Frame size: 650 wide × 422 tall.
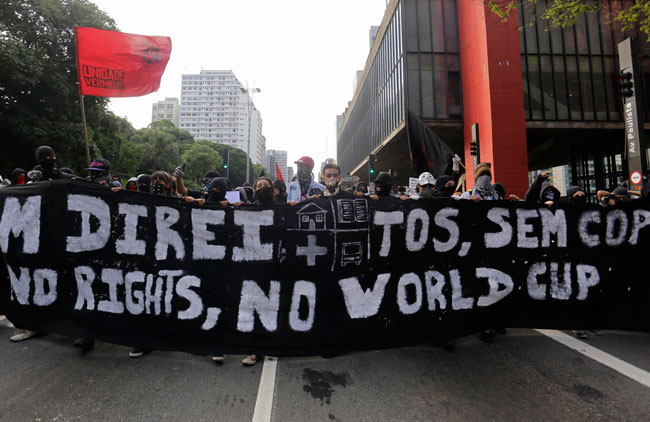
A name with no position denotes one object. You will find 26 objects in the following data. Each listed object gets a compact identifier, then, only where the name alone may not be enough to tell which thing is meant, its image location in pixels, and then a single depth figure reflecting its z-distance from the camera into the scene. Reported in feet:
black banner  9.83
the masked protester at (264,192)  12.79
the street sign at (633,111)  27.91
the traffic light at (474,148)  43.24
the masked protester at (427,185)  16.21
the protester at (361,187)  25.08
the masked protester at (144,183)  17.13
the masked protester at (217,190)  13.29
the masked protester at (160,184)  14.28
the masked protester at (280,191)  21.34
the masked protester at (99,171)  14.24
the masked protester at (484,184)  14.55
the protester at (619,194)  16.59
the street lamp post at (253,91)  116.78
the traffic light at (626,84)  28.60
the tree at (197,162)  158.07
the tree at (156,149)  126.82
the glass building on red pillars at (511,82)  50.19
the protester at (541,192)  13.83
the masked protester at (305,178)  19.24
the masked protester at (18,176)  20.66
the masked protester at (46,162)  13.33
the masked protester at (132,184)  23.17
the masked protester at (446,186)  15.42
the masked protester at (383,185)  14.80
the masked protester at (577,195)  15.07
